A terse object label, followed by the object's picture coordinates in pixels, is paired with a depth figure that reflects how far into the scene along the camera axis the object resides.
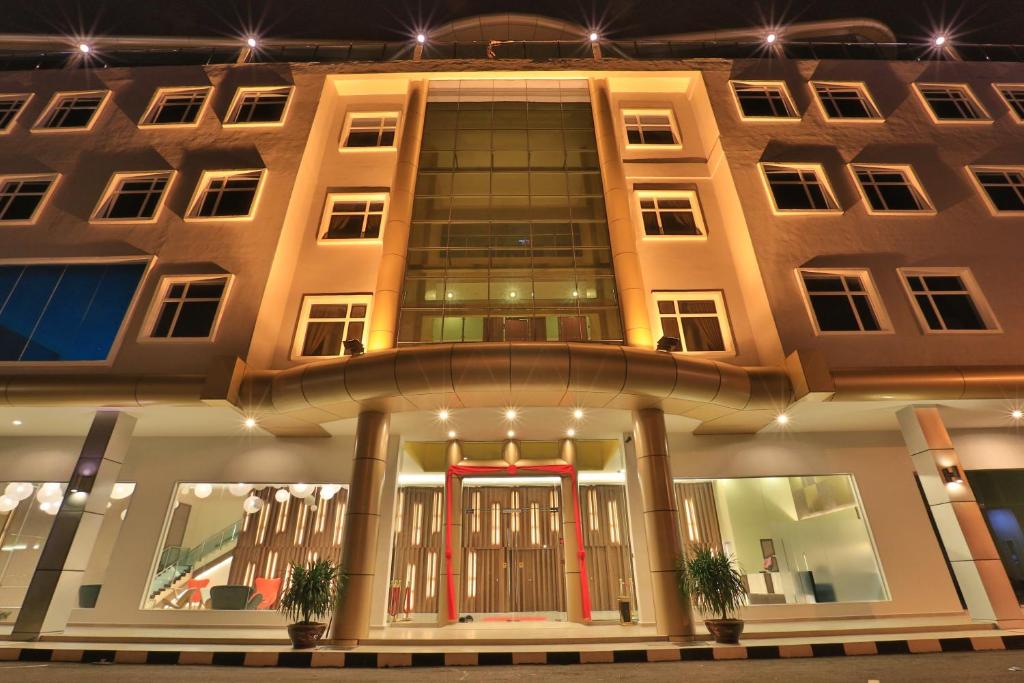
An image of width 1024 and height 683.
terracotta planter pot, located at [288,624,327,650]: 9.11
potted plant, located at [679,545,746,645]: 9.41
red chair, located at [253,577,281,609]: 12.66
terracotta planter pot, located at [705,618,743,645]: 9.34
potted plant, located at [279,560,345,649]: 9.14
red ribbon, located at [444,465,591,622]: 13.39
